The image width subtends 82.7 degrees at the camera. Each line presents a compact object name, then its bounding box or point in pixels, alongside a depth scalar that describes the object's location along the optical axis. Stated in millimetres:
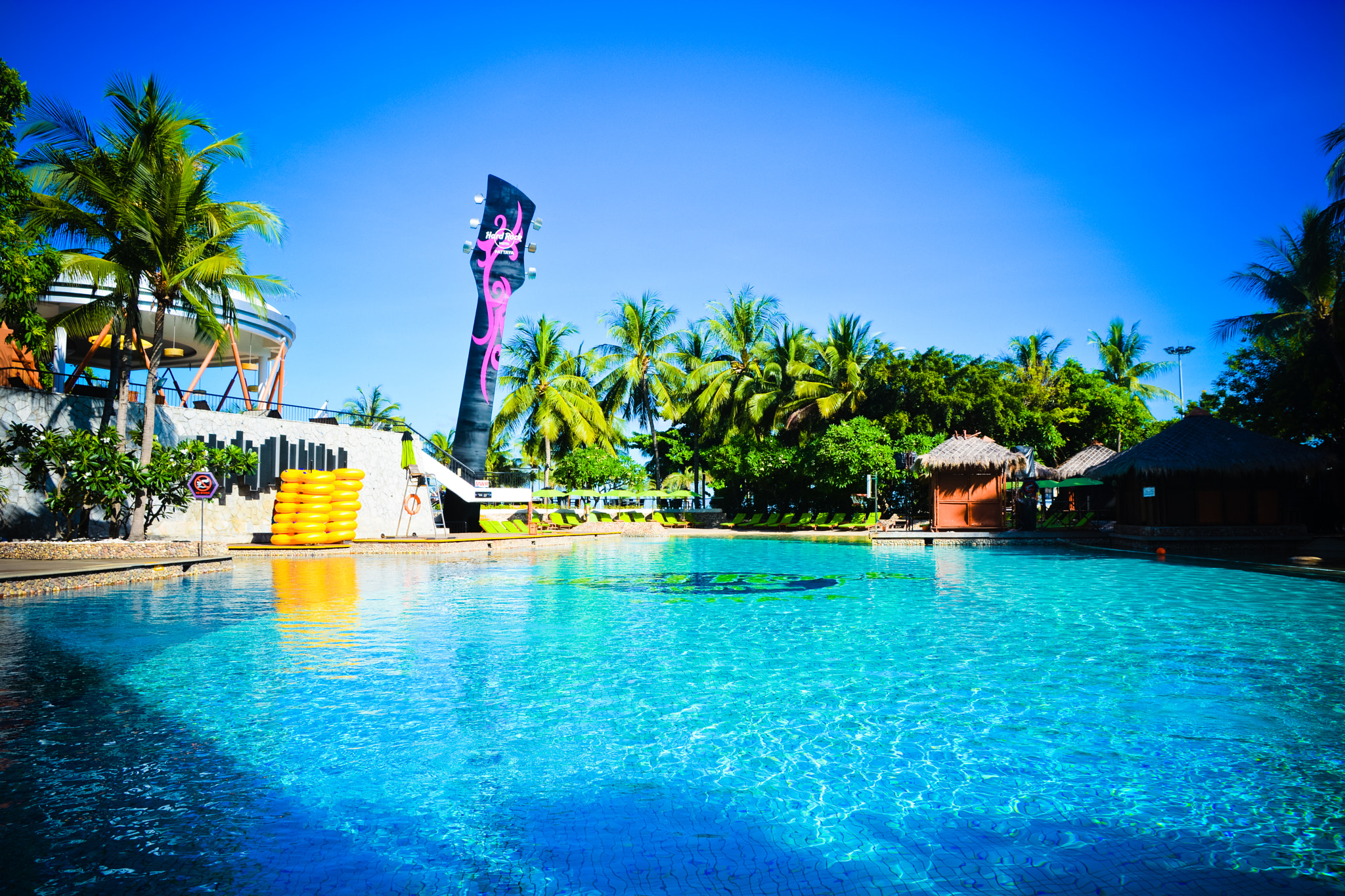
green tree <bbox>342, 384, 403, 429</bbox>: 47566
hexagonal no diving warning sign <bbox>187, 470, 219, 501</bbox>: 14320
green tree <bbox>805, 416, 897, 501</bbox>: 27625
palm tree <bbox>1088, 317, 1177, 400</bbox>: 39312
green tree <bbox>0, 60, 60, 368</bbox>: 11328
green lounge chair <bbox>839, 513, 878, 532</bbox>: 29234
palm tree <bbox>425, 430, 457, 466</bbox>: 24641
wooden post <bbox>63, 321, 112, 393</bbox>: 16594
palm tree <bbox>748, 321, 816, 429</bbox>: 32594
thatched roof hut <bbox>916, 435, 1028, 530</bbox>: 25219
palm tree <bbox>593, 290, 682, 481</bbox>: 35562
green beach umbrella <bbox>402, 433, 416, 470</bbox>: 22828
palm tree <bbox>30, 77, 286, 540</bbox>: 14219
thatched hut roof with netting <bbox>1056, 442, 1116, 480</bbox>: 28734
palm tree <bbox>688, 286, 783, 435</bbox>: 33500
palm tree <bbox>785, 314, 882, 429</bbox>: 31188
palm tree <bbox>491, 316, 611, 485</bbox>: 31562
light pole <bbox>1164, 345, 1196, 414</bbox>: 42781
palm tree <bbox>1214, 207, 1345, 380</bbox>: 18328
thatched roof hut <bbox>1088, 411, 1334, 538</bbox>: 19828
